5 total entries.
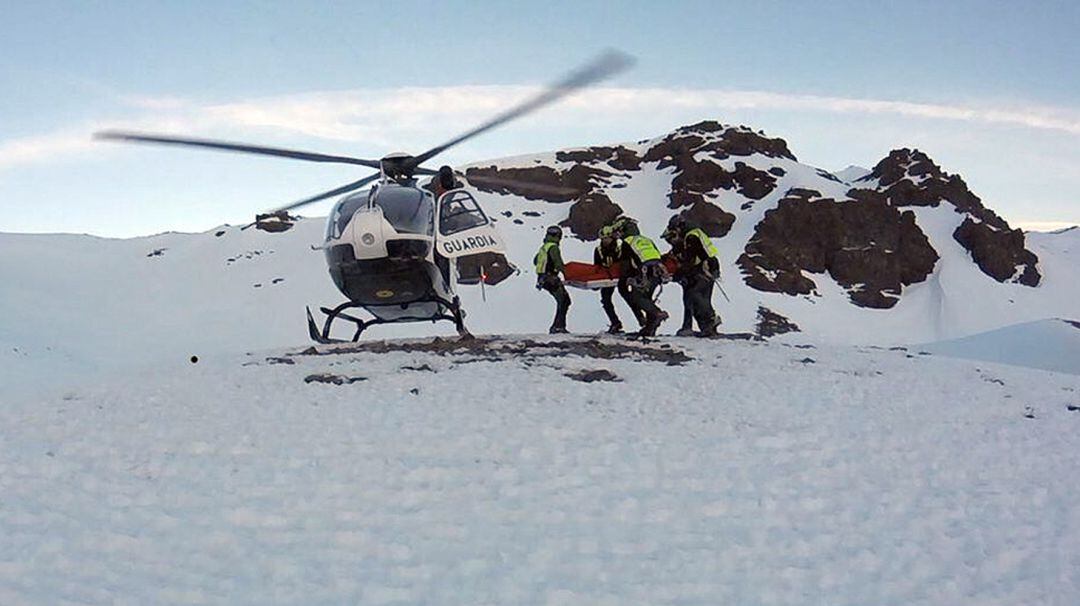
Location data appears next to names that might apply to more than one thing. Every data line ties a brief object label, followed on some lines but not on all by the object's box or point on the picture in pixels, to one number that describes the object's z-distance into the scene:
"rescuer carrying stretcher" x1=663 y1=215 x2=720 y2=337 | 14.10
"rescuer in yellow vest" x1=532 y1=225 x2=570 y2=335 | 14.73
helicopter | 12.16
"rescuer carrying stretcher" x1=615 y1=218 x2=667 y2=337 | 12.75
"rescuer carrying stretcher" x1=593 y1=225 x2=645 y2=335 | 13.77
